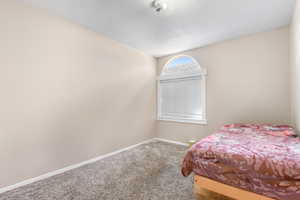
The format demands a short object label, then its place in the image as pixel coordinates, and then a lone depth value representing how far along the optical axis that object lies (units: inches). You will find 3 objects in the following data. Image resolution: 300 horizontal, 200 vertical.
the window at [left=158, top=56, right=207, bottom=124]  129.4
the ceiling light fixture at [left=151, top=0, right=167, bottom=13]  69.7
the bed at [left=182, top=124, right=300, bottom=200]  40.6
